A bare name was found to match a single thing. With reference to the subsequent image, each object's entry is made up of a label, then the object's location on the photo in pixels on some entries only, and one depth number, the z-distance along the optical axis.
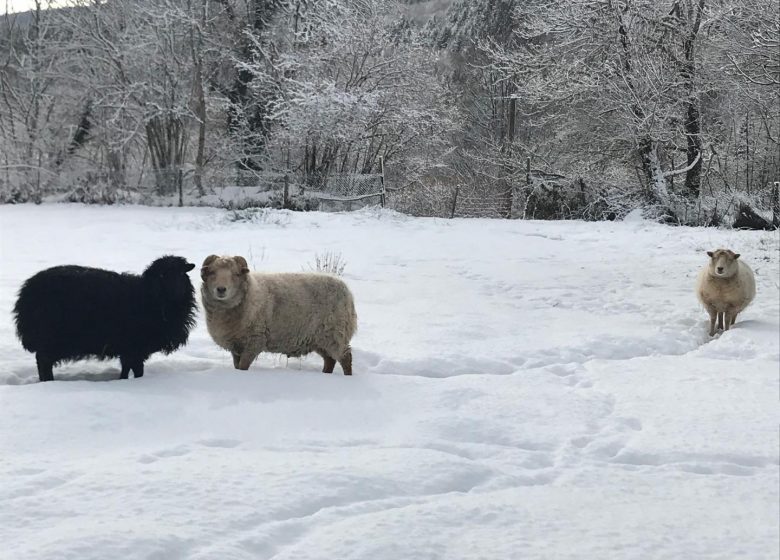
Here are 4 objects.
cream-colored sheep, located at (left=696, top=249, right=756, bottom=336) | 8.30
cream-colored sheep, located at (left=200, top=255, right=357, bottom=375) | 5.57
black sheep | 4.86
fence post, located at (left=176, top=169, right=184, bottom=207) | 21.88
